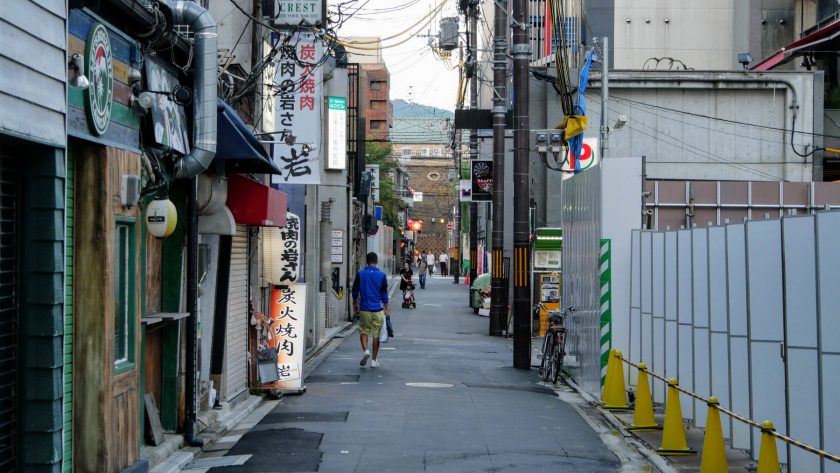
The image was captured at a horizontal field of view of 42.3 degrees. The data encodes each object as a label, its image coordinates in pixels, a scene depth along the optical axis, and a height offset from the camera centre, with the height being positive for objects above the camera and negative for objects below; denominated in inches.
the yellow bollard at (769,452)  350.9 -64.4
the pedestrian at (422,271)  2516.0 -42.5
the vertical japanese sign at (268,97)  686.5 +99.7
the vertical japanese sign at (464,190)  1834.4 +111.7
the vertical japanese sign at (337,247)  1401.3 +7.1
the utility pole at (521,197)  863.7 +45.7
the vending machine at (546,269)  1250.0 -18.6
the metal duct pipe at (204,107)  466.3 +62.7
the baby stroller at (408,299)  1761.1 -75.5
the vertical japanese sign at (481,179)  1427.2 +96.8
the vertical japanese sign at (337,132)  1223.5 +140.4
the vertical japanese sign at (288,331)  655.1 -48.5
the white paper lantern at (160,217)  409.7 +13.2
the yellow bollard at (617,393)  622.5 -80.5
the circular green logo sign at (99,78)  351.3 +58.2
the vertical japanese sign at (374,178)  2231.2 +158.3
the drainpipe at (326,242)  1248.8 +12.1
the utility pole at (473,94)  1456.7 +251.0
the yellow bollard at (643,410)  542.6 -78.5
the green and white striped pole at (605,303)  668.1 -30.8
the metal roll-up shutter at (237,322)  590.9 -39.3
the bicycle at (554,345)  775.7 -66.4
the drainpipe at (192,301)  480.1 -22.0
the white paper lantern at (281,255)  680.4 -1.7
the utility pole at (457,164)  1830.6 +215.5
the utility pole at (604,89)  1115.3 +176.8
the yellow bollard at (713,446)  405.1 -71.9
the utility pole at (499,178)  1171.3 +84.5
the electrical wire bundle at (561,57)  820.0 +159.2
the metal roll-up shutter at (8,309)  312.2 -16.8
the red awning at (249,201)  581.3 +27.6
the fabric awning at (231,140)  511.5 +52.9
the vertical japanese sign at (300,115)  749.3 +96.5
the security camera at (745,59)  1470.2 +264.6
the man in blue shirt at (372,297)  792.3 -32.4
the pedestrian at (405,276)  1693.3 -37.9
